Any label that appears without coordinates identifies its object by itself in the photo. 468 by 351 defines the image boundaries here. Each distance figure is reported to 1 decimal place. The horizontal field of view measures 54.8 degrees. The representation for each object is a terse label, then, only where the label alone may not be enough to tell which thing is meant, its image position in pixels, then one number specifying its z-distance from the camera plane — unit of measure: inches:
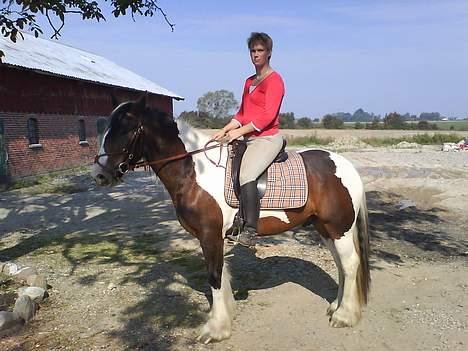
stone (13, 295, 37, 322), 177.6
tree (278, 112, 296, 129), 2517.5
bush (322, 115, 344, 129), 2470.5
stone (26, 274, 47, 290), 209.0
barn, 676.7
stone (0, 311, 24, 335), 168.0
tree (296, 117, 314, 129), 2598.4
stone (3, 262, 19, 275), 227.0
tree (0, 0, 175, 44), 216.4
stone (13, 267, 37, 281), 218.4
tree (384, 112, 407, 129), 2415.1
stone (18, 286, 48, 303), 193.9
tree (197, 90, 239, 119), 2719.0
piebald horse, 154.9
